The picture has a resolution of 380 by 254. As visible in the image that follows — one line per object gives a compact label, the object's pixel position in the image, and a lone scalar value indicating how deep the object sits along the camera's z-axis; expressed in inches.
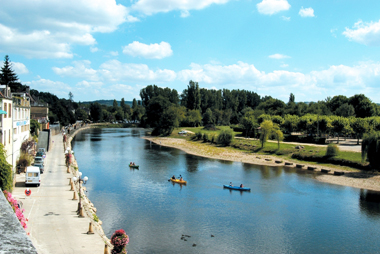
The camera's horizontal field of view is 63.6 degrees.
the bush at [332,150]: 2210.9
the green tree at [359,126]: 2738.7
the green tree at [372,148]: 1870.1
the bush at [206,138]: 3571.4
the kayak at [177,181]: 1644.9
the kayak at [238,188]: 1530.0
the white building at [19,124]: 1516.1
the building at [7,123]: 1206.4
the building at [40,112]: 3480.8
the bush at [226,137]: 3191.4
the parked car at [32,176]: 1218.6
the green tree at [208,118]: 5452.8
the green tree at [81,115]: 7185.0
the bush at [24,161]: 1495.2
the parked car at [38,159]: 1607.7
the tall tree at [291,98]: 6801.2
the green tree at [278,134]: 2704.2
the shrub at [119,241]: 599.2
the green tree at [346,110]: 3933.6
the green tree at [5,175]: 767.7
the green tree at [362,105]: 3956.7
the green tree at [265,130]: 2751.0
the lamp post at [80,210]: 918.2
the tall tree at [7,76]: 3221.5
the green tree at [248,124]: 3663.9
